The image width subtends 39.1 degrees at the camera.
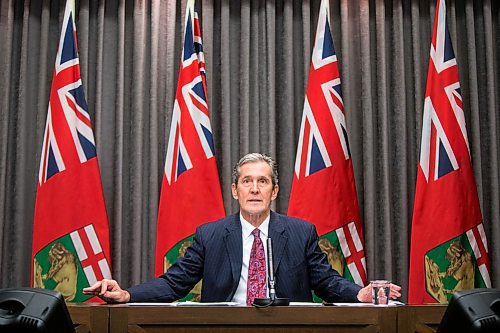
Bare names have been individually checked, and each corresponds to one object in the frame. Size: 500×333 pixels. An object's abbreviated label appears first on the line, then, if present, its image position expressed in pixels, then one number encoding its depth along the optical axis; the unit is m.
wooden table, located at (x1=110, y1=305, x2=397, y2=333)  2.29
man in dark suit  3.21
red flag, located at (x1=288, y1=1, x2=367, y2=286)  4.38
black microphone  2.31
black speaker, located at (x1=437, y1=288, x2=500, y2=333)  1.69
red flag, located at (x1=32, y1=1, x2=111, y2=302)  4.33
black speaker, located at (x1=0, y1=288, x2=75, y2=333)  1.74
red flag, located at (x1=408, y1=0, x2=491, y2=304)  4.27
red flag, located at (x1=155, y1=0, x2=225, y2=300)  4.39
